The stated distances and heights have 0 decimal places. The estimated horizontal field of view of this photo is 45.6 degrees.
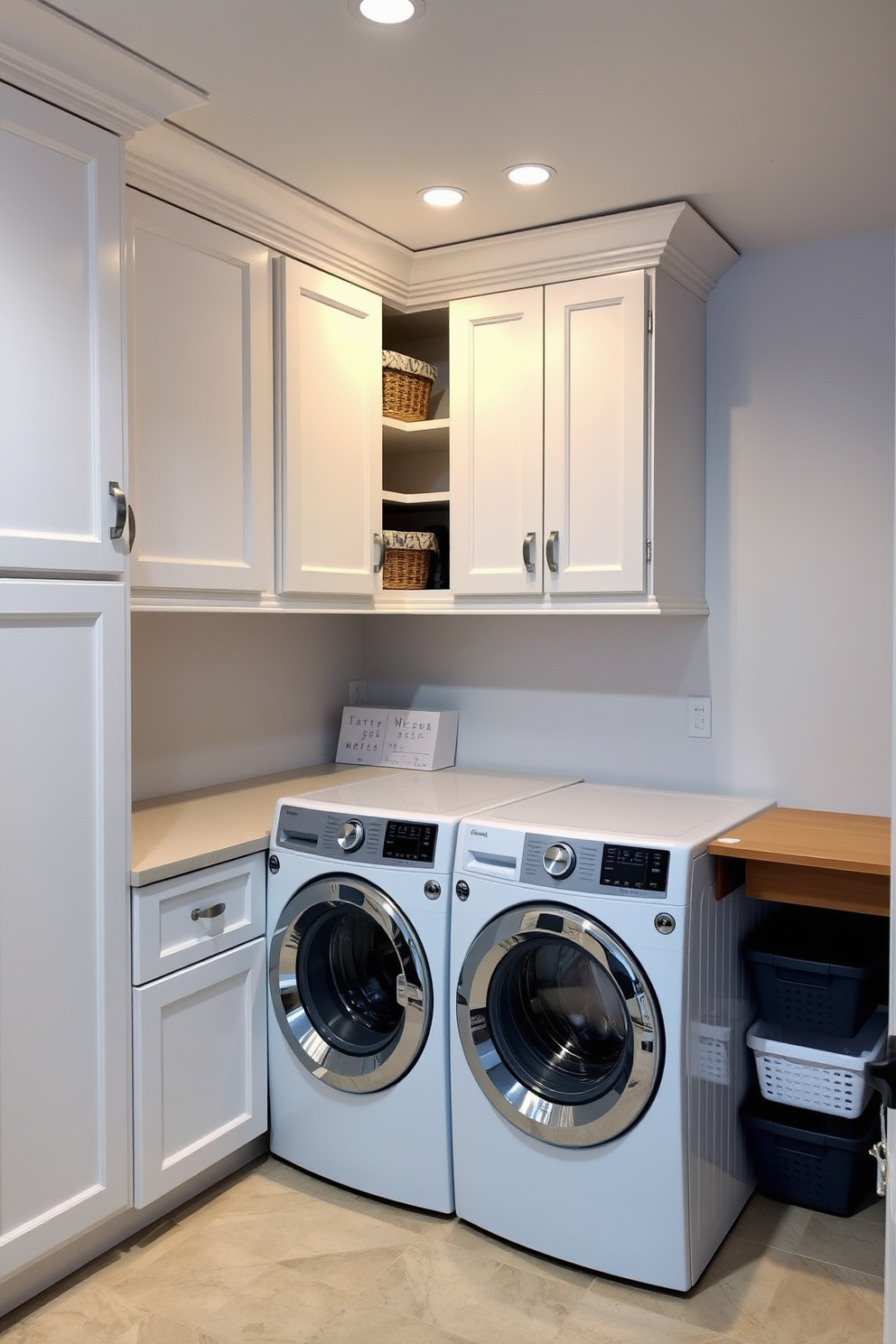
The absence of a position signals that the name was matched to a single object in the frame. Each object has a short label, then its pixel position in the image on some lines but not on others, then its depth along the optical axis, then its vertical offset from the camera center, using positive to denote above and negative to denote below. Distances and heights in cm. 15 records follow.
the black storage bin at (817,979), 238 -76
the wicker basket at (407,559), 303 +24
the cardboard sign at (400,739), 329 -31
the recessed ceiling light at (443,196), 248 +105
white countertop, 228 -45
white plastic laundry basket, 238 -96
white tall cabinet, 190 -8
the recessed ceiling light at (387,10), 170 +102
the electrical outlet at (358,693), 358 -17
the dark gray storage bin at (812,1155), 241 -118
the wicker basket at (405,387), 303 +74
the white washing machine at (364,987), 238 -82
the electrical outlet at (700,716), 297 -21
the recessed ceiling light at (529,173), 234 +104
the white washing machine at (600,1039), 211 -84
